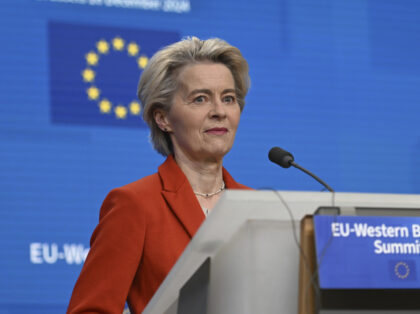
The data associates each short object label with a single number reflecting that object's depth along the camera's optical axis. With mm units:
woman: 3664
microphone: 3659
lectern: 3158
